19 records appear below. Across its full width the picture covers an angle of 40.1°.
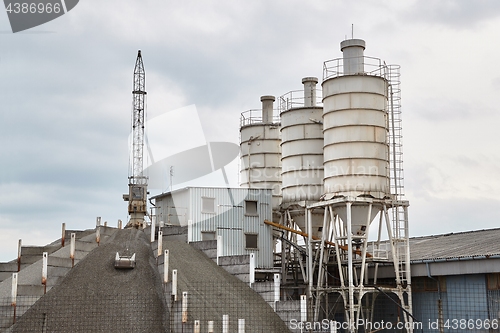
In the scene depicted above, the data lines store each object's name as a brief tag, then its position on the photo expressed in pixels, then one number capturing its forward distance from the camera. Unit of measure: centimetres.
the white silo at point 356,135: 3816
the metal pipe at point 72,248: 3544
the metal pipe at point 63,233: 4041
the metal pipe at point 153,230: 3934
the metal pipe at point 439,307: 3504
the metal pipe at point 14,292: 3034
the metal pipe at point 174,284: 2997
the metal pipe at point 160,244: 3535
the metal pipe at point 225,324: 2681
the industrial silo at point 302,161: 4412
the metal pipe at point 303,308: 3017
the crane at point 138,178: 5203
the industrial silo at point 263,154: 5100
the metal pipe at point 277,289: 3216
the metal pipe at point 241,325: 2666
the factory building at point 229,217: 4200
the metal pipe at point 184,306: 2834
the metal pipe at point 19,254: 3801
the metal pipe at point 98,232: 3965
